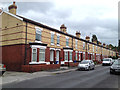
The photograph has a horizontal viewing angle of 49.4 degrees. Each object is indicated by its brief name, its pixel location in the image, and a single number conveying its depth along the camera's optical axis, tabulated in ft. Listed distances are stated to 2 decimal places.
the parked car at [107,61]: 100.32
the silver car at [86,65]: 63.00
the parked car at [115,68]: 46.02
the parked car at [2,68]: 42.88
